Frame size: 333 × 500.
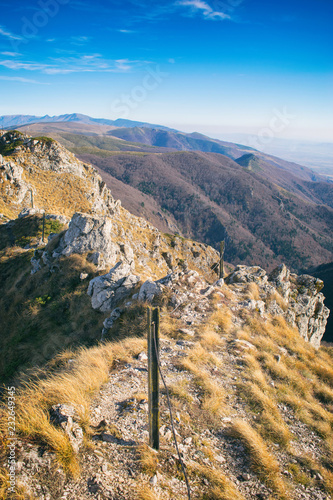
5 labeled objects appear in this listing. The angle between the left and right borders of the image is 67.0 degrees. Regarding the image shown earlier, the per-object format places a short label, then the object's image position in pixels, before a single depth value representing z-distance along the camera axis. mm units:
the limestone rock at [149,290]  11641
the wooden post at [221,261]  19678
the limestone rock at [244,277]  16408
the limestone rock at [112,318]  11391
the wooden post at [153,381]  4641
